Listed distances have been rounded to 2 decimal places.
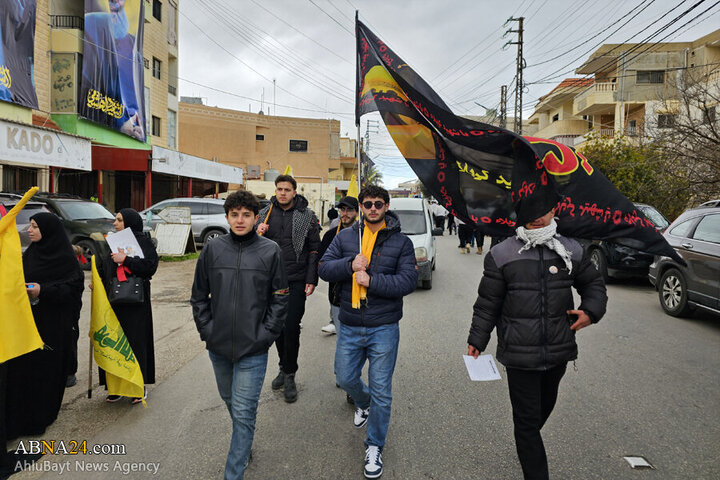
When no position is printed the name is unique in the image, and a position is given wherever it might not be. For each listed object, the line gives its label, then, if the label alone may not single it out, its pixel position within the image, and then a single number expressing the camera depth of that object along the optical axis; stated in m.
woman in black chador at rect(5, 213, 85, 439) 3.51
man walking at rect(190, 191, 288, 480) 2.89
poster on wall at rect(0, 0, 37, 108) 14.22
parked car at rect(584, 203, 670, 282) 10.03
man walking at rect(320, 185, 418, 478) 3.15
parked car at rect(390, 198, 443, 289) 9.37
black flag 3.01
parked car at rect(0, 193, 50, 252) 9.42
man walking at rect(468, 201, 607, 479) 2.69
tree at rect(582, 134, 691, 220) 13.88
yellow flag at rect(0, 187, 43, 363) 2.98
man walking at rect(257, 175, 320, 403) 4.36
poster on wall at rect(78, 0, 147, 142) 18.48
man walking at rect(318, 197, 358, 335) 4.60
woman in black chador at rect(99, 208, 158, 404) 3.96
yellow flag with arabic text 3.83
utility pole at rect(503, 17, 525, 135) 26.20
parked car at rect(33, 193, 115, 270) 11.01
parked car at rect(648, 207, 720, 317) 6.54
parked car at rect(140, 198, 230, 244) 16.05
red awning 17.72
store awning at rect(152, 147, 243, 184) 18.09
